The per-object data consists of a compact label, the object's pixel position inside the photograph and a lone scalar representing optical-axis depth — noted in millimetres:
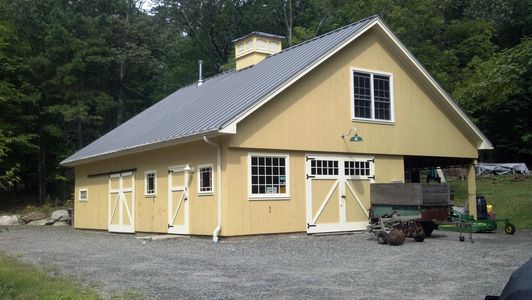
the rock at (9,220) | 27444
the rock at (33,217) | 28297
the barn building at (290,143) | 14695
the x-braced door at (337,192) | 15914
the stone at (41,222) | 27281
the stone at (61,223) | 27062
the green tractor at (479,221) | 14367
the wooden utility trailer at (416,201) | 14352
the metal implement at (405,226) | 13930
